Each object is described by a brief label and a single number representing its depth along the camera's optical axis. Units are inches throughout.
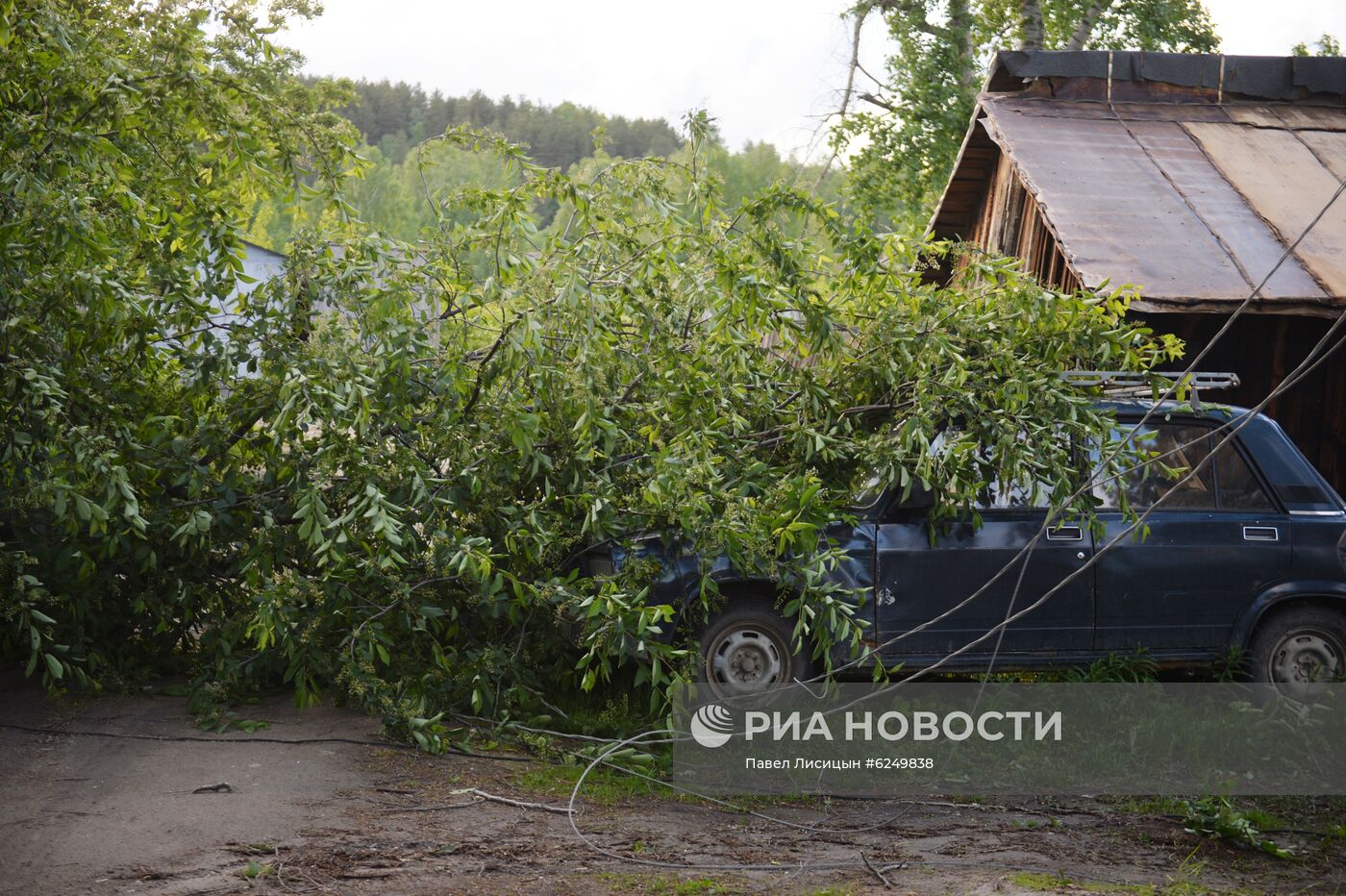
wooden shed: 336.2
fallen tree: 235.5
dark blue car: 263.4
